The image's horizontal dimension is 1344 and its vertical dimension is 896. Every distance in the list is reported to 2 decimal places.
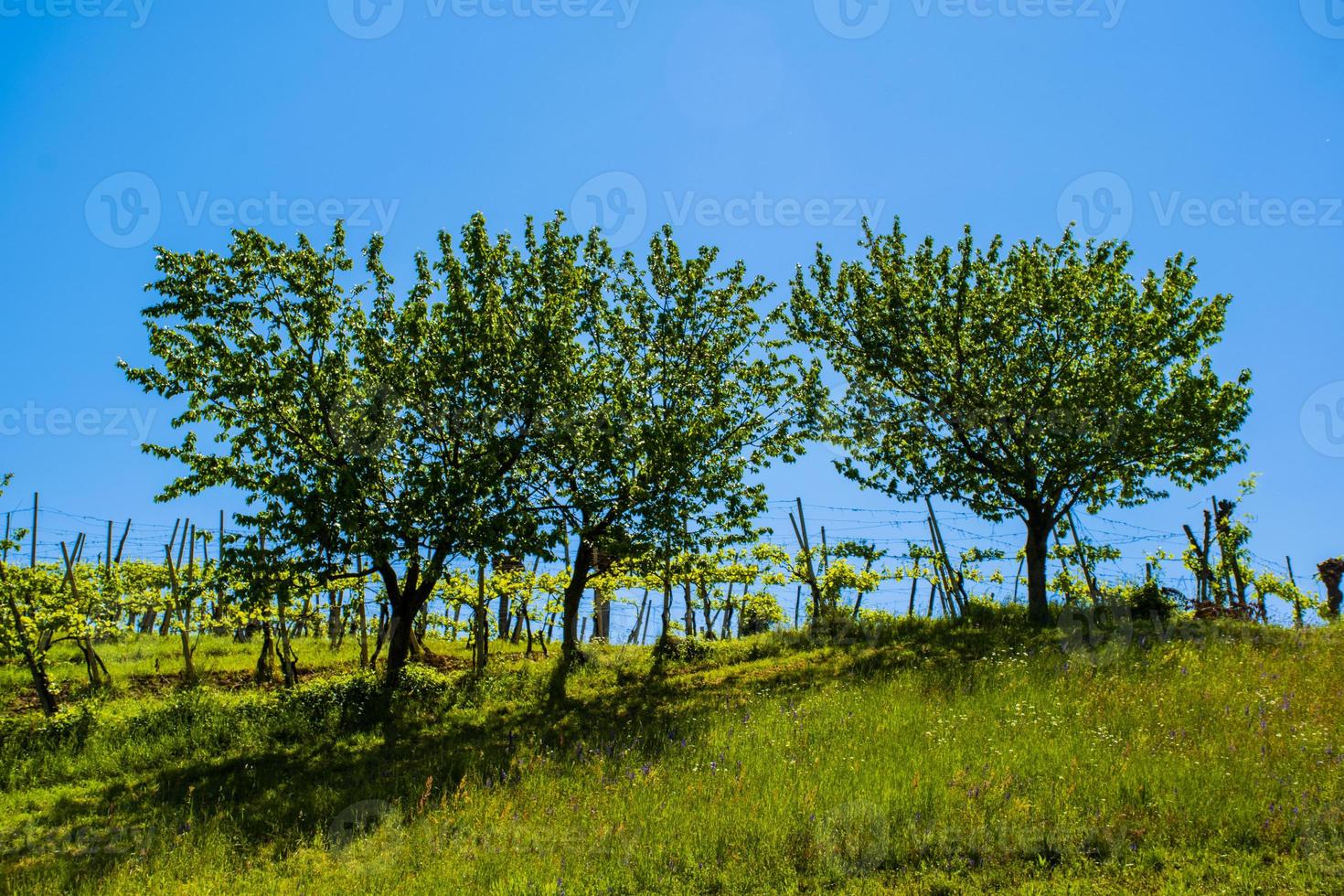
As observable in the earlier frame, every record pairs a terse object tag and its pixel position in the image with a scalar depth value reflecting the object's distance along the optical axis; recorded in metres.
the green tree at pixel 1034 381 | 19.34
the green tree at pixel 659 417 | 17.88
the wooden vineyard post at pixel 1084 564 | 21.95
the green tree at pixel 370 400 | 15.48
